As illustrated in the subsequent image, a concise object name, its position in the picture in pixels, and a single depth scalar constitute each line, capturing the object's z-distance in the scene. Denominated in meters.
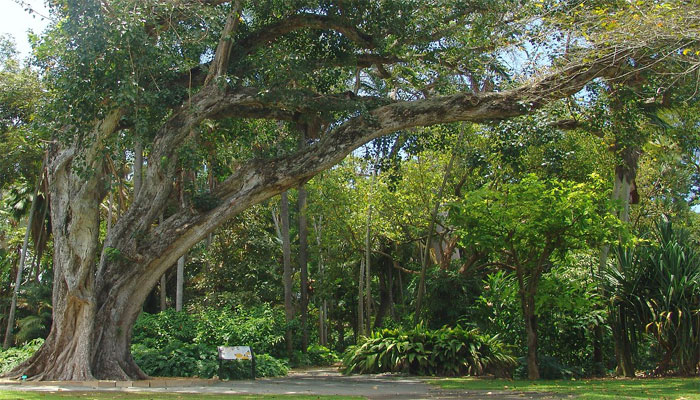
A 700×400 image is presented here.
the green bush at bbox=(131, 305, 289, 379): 13.73
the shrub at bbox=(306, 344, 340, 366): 22.85
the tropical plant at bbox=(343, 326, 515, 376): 14.81
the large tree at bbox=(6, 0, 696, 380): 11.25
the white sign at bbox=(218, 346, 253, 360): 12.68
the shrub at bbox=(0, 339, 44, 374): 14.38
